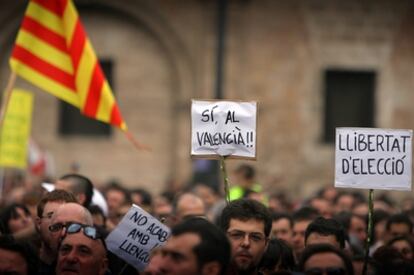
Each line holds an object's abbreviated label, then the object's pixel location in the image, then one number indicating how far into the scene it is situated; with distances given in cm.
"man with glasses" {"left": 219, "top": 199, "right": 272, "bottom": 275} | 1237
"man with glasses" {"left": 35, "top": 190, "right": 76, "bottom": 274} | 1318
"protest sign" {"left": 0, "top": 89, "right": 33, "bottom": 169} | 2479
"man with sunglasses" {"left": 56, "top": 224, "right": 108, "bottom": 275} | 1193
